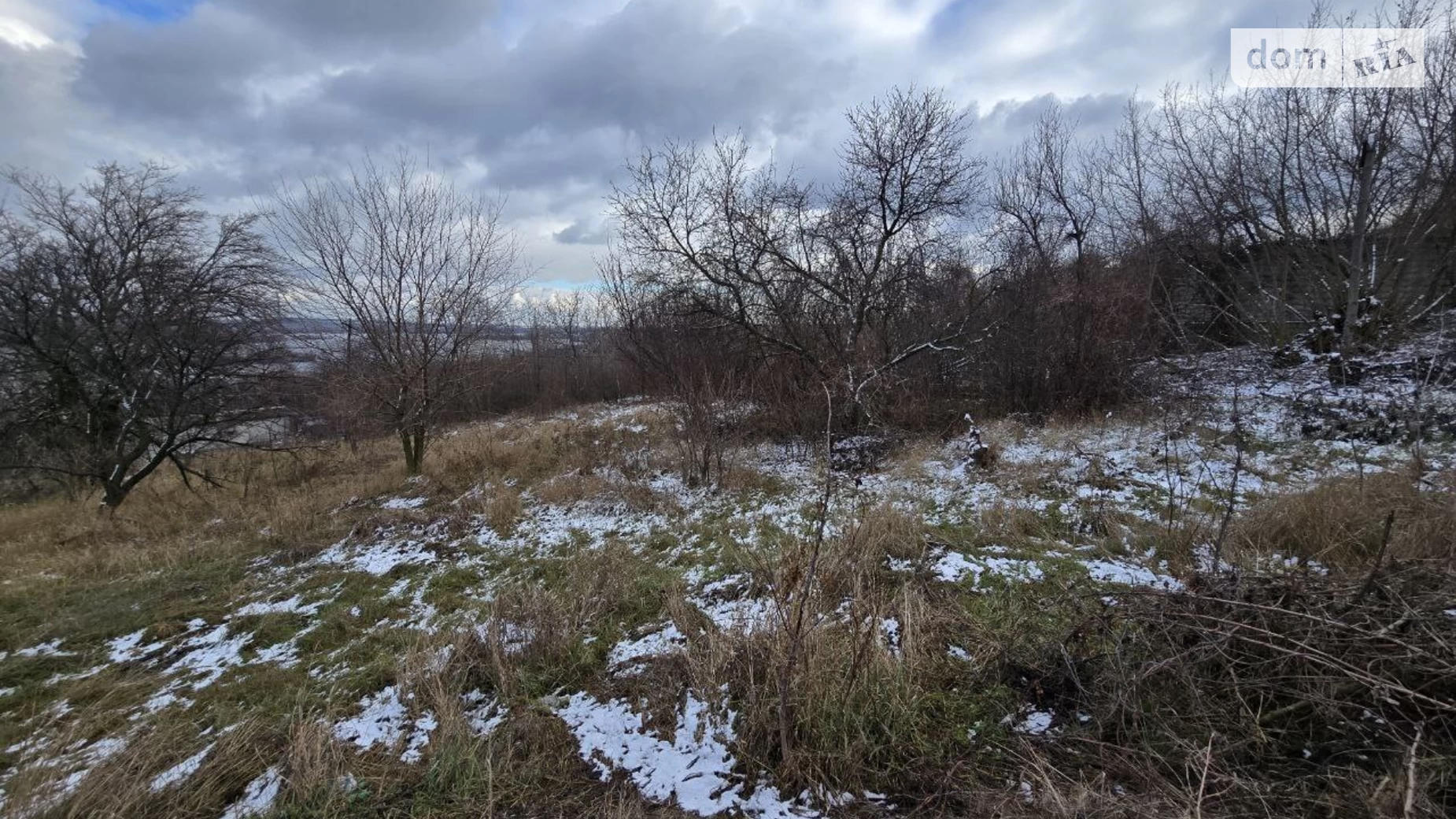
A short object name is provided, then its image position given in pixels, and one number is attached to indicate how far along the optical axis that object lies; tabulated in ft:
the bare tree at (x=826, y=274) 32.68
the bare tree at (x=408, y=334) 29.48
